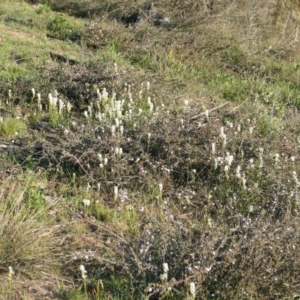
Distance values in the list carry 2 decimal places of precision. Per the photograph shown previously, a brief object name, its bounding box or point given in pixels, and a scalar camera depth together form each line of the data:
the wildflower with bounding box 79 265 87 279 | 3.92
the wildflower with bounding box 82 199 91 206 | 4.96
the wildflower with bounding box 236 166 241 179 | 5.42
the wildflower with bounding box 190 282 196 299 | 3.65
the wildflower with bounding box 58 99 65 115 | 6.87
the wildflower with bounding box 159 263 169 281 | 3.77
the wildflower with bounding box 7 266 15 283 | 3.89
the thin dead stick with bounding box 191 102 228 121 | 6.51
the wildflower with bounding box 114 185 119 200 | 5.21
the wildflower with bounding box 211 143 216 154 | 5.65
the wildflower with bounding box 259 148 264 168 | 5.62
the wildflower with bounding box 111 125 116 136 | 5.80
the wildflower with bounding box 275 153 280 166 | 5.67
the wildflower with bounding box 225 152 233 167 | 5.46
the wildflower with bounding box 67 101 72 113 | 7.03
